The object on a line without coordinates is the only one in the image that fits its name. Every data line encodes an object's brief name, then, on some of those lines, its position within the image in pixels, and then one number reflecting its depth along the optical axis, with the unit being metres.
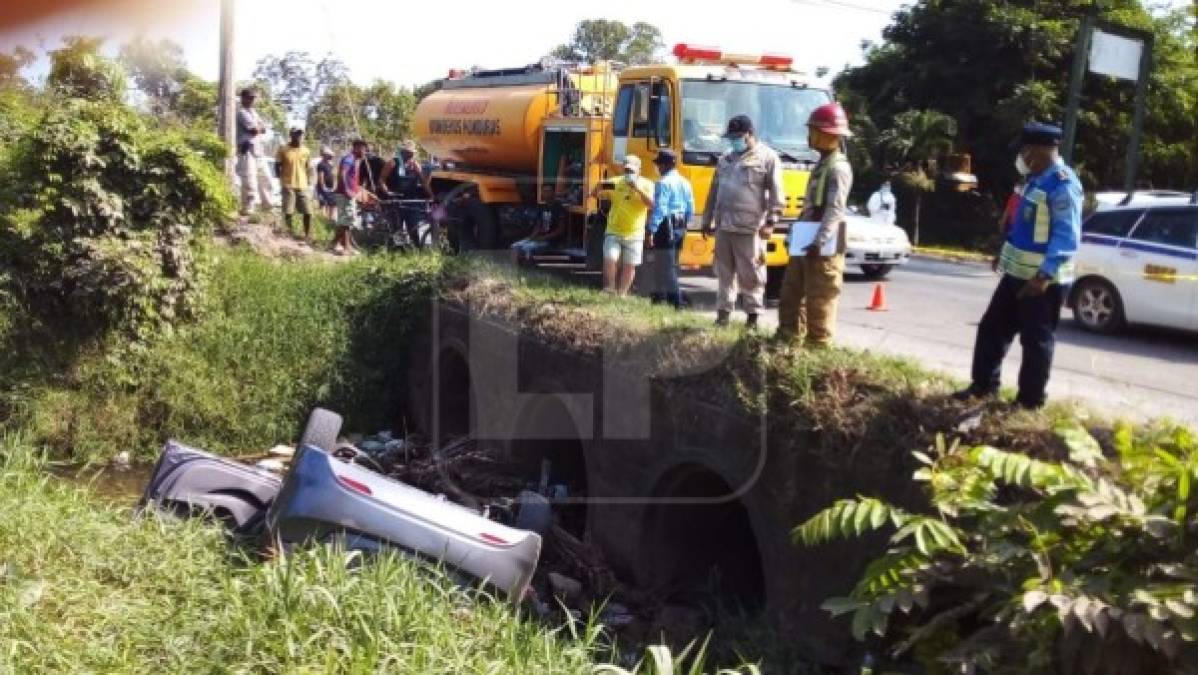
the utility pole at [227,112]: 14.86
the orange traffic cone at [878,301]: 13.54
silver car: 6.45
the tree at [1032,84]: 27.38
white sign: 19.30
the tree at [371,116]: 31.31
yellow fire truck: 12.31
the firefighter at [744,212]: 9.04
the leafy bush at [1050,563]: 4.14
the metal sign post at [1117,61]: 19.36
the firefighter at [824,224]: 7.00
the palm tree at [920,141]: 28.69
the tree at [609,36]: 50.12
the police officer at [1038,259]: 5.59
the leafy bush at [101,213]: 11.19
